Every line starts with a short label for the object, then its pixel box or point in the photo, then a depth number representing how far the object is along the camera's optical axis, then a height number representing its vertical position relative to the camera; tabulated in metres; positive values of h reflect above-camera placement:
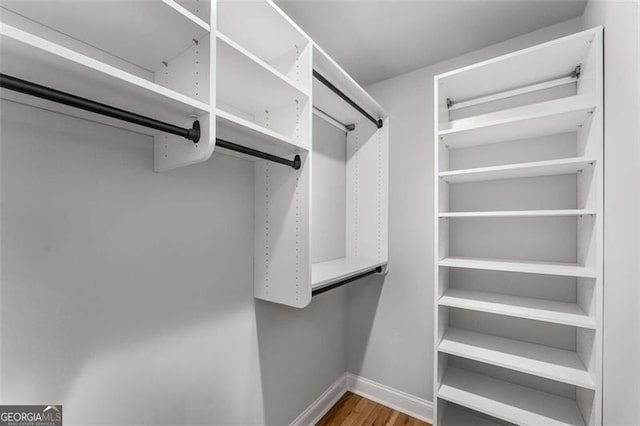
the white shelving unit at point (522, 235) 1.37 -0.17
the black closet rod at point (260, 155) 1.05 +0.24
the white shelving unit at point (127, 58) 0.69 +0.49
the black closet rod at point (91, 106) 0.62 +0.27
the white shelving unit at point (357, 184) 2.01 +0.20
